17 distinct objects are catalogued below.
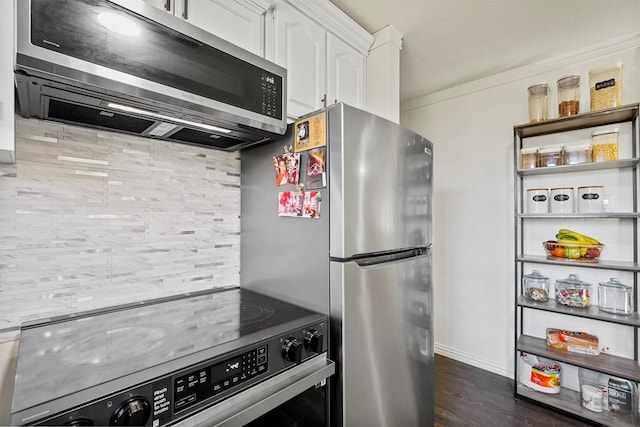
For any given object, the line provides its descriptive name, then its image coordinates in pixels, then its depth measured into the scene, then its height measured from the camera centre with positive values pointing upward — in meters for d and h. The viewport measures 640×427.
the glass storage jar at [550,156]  2.10 +0.40
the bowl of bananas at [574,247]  1.99 -0.22
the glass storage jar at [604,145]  1.92 +0.43
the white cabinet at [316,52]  1.40 +0.82
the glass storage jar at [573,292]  2.04 -0.53
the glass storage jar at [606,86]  1.85 +0.78
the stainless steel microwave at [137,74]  0.70 +0.38
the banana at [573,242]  2.00 -0.19
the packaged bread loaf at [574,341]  2.01 -0.86
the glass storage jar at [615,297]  1.92 -0.54
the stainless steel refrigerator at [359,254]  1.07 -0.16
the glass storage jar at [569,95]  2.01 +0.78
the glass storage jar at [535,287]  2.18 -0.53
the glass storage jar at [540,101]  2.11 +0.77
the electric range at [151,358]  0.59 -0.35
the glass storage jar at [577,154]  2.02 +0.39
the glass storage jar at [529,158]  2.20 +0.40
